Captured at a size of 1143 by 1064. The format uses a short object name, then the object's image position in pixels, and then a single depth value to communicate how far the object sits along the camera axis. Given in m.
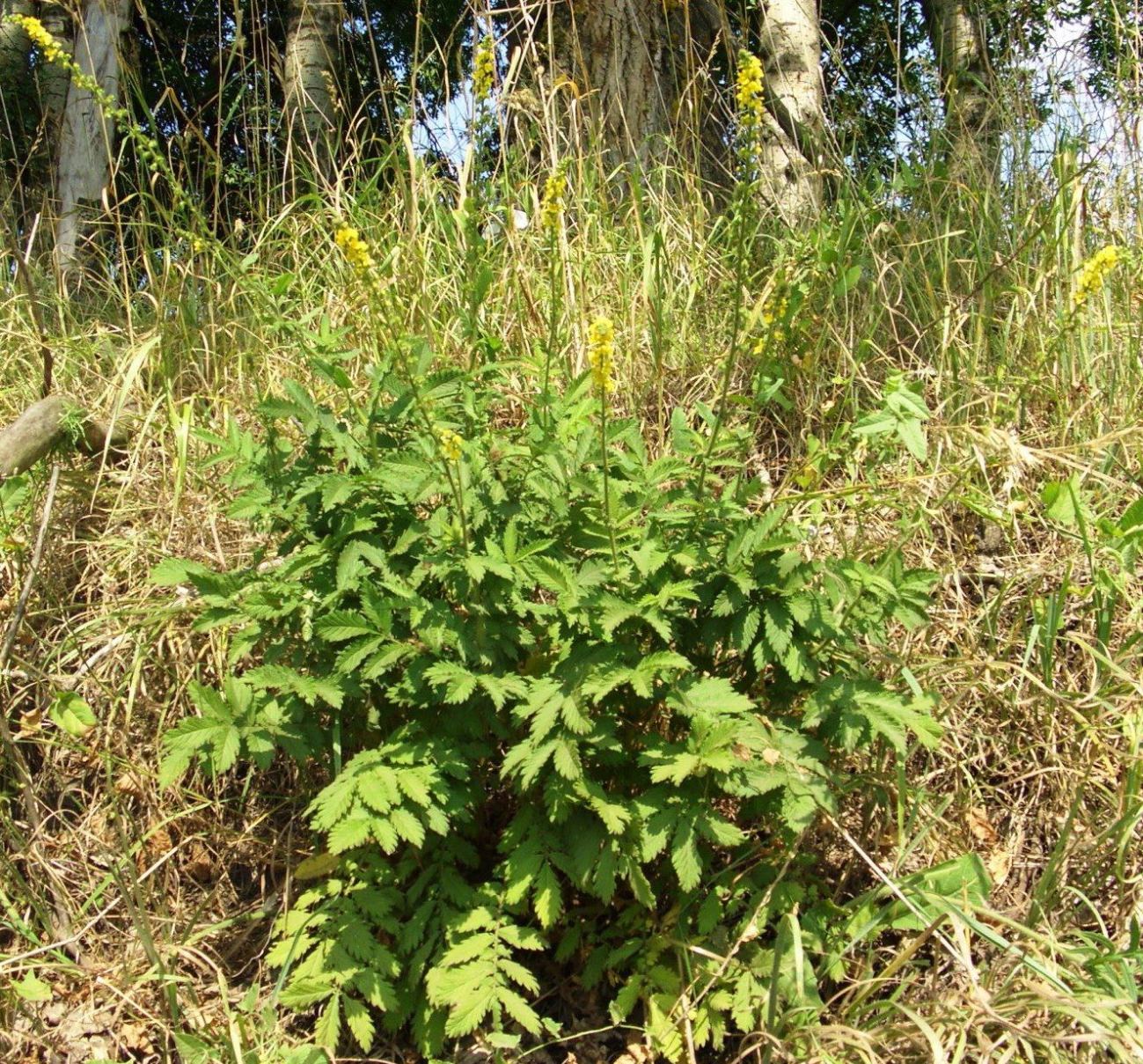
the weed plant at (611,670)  1.76
